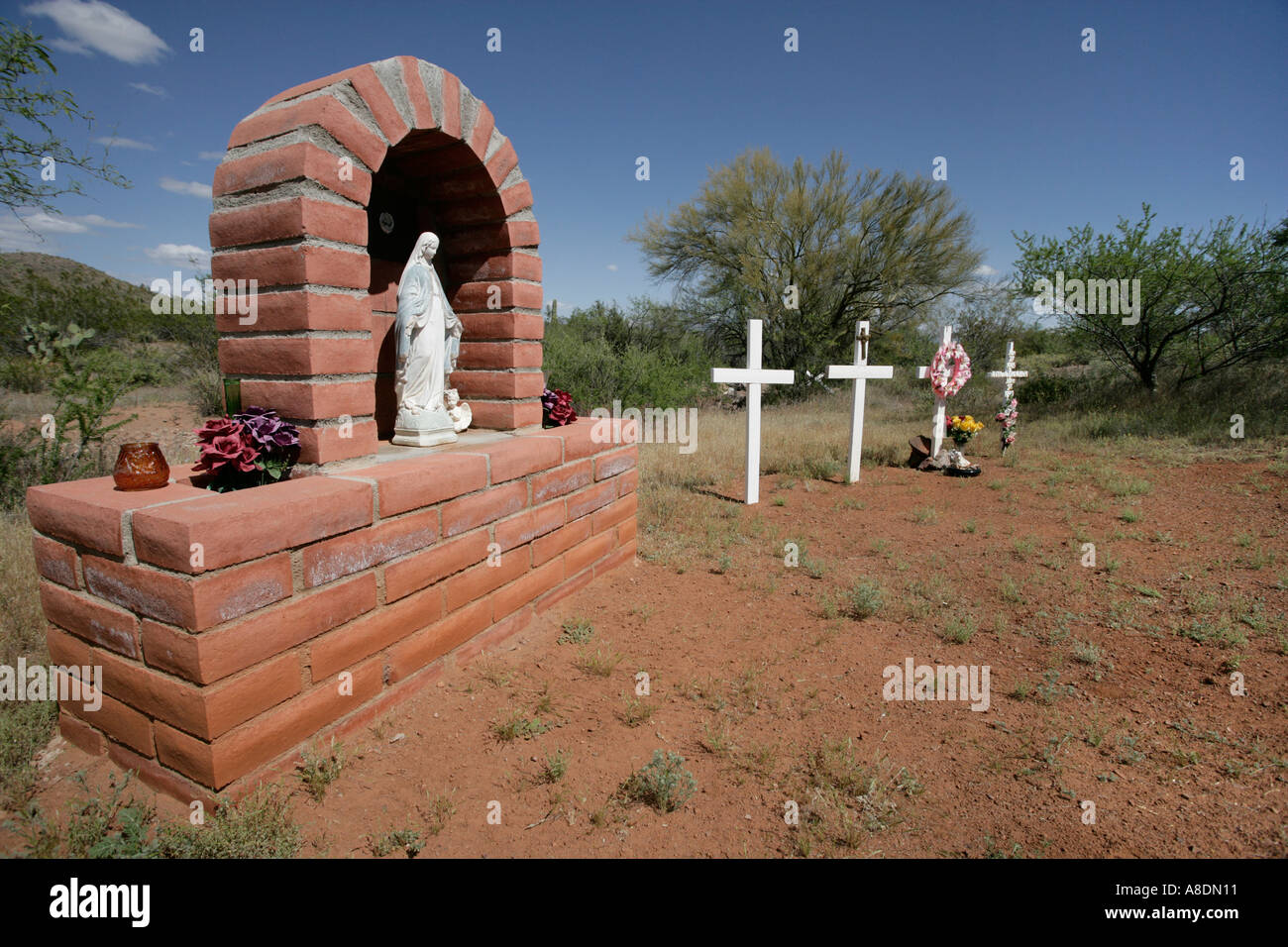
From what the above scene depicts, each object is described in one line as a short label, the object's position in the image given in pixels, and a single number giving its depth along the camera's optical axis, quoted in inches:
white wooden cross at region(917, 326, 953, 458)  334.6
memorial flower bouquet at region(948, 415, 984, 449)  342.3
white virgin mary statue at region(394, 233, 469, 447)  132.1
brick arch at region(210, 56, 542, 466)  98.7
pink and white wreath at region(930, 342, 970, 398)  330.0
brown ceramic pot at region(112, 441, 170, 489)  88.6
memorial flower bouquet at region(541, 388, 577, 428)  168.2
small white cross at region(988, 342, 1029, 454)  377.7
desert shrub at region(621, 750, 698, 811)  81.4
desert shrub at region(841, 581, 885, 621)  145.9
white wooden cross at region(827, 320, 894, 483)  307.1
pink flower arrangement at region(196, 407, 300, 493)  96.4
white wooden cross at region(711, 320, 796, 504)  261.1
